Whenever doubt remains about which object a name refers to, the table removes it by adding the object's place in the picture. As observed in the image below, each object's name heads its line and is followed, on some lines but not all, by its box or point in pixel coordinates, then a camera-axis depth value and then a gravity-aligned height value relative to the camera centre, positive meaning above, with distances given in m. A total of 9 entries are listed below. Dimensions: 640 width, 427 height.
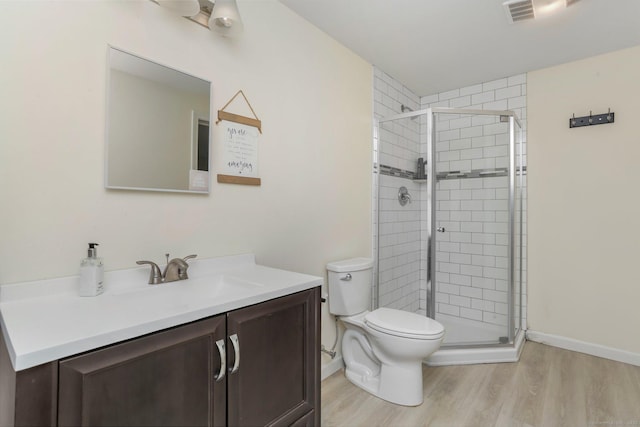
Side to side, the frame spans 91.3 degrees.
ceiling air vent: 1.86 +1.27
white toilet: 1.81 -0.75
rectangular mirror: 1.25 +0.37
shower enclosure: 2.62 +0.00
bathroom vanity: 0.71 -0.38
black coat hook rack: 2.45 +0.79
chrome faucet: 1.29 -0.25
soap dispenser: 1.10 -0.23
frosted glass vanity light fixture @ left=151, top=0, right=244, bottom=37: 1.32 +0.90
